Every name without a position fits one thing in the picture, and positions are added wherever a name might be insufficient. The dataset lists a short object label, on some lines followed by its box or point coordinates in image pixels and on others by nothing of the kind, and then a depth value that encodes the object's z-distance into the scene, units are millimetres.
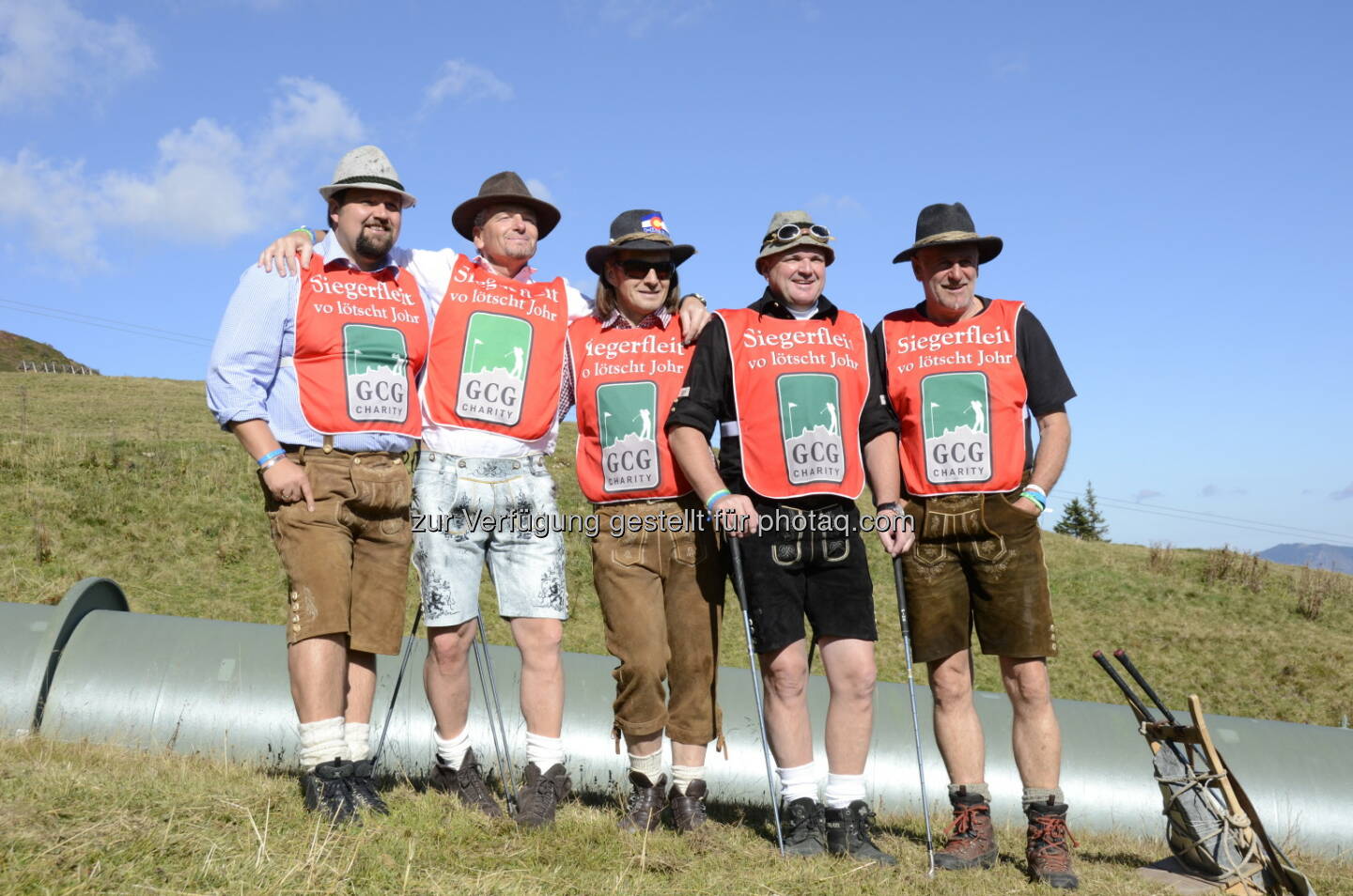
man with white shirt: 4867
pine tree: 41125
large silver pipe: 6598
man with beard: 4473
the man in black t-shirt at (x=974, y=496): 4926
